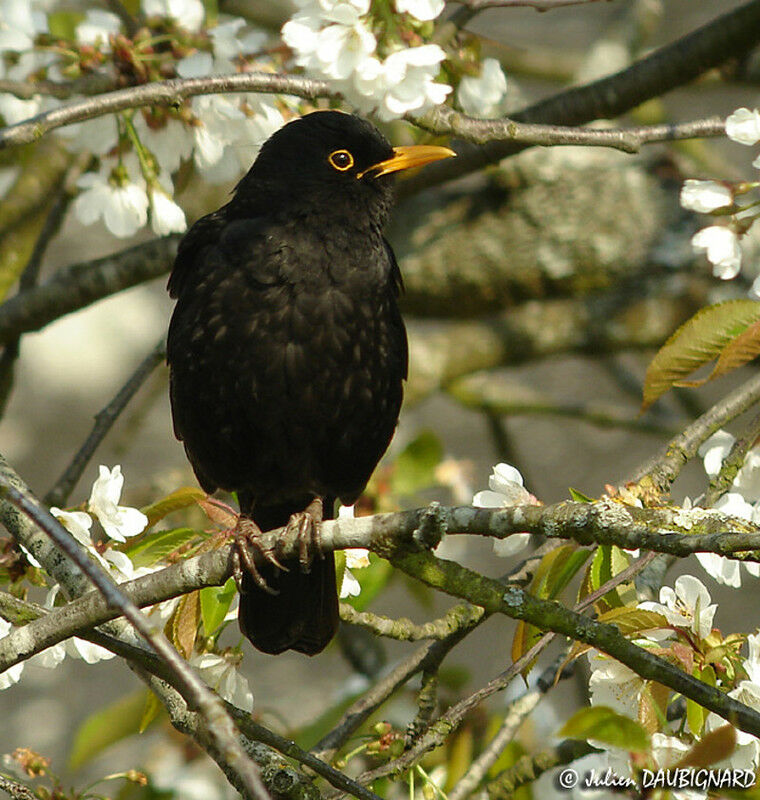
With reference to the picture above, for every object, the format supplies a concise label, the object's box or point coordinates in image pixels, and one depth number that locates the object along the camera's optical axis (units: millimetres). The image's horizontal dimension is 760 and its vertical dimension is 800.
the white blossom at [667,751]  4043
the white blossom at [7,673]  4785
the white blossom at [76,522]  4883
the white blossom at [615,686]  4344
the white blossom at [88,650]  4984
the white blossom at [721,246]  5316
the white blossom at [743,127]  5074
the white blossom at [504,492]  5059
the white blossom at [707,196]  5168
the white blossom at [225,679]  5184
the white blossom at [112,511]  4961
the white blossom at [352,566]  5508
